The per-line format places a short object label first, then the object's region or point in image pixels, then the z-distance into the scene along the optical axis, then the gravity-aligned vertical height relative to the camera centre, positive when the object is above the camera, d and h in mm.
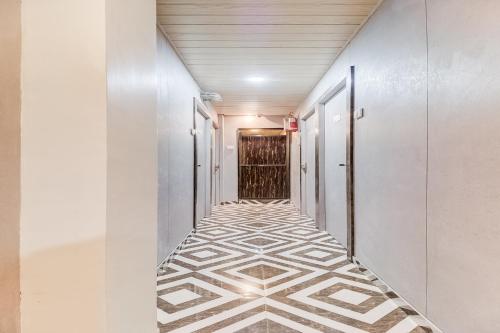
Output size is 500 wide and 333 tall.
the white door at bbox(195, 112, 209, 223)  5303 -52
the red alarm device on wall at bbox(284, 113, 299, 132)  7465 +949
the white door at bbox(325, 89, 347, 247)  3998 -62
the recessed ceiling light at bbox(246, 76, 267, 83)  4895 +1369
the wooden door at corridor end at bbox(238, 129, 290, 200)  9211 -50
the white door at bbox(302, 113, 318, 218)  5688 -59
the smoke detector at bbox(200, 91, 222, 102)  5618 +1248
